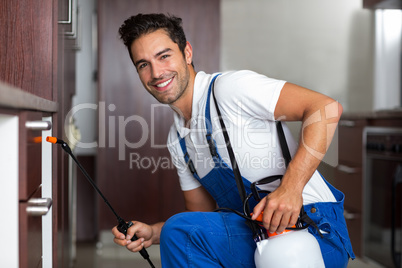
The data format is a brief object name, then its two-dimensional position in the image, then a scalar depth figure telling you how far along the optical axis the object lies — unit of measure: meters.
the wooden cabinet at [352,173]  2.76
